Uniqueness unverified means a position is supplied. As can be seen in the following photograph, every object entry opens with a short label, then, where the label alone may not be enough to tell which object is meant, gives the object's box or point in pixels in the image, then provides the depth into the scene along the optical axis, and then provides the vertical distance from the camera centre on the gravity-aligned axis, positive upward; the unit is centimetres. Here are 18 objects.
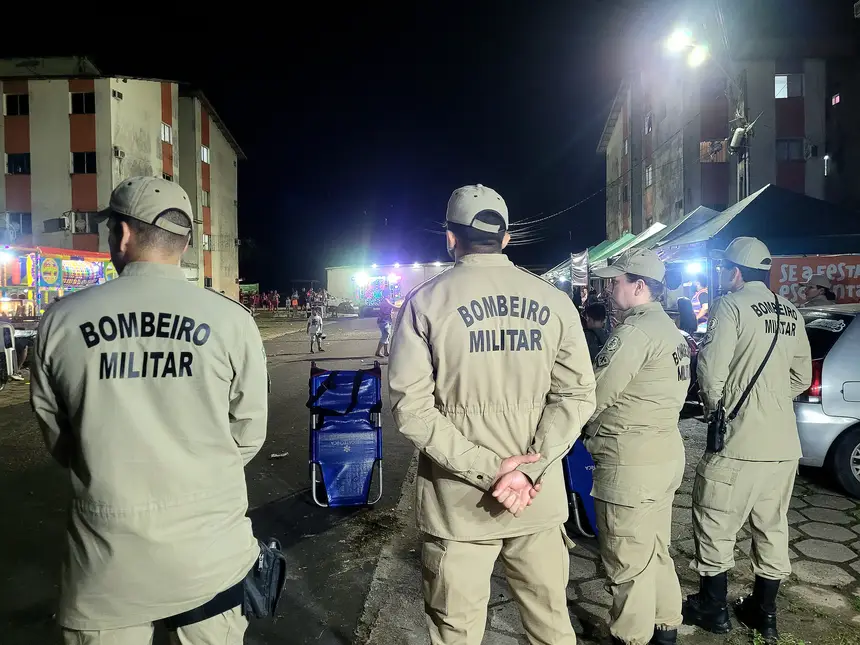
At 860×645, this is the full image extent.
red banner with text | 933 +59
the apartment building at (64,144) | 2972 +888
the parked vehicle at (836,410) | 488 -87
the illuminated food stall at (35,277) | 1381 +94
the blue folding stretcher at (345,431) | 466 -99
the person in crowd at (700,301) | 1140 +18
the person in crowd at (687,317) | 989 -13
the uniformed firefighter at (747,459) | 300 -80
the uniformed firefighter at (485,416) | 202 -38
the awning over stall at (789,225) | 895 +133
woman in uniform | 268 -75
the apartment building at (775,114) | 2417 +844
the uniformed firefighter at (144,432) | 161 -35
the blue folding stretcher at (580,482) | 392 -119
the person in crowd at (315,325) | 1658 -40
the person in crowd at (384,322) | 1567 -30
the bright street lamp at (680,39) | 1198 +571
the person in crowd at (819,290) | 877 +29
